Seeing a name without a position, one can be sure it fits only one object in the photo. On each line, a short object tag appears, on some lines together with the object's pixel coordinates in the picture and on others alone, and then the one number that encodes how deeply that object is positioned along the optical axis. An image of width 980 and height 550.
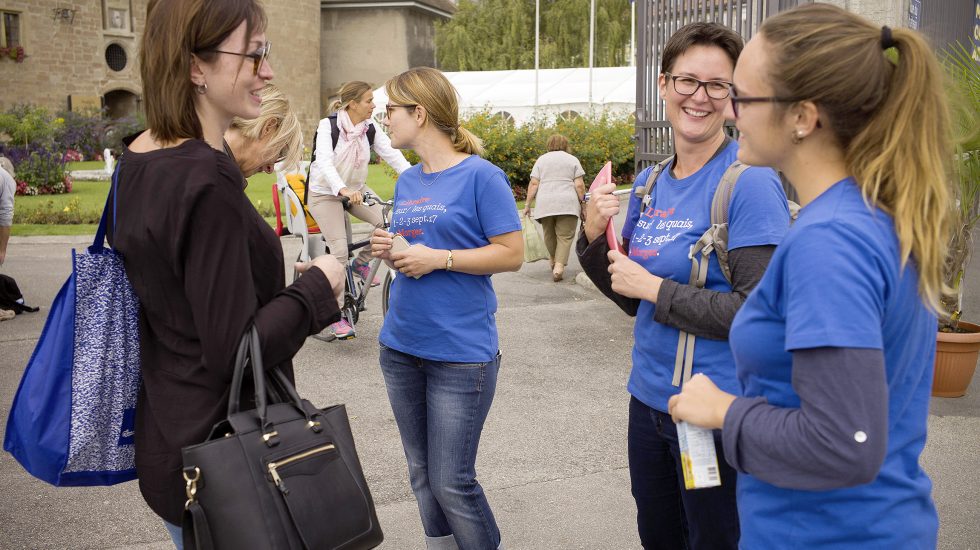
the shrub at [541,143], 20.88
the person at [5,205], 8.55
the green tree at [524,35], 43.97
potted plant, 5.86
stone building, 39.50
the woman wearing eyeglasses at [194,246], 1.88
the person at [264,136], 3.41
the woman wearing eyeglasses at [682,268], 2.39
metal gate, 9.09
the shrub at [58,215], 16.89
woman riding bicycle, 7.91
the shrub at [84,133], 35.66
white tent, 29.09
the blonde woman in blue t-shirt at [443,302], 3.17
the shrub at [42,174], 21.95
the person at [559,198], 11.30
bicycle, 7.93
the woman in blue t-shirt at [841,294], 1.46
